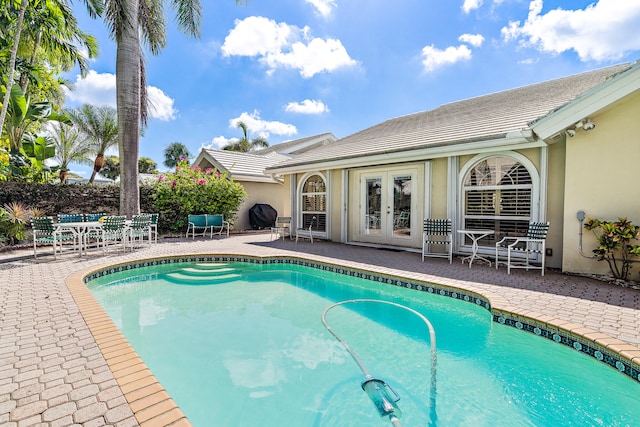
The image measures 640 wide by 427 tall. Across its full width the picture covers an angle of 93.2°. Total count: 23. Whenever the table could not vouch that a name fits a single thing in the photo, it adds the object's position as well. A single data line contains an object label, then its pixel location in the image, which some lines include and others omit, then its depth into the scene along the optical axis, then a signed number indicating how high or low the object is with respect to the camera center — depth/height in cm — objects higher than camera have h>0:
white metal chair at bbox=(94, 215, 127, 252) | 893 -76
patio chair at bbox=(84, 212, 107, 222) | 1043 -43
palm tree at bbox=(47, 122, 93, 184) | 2591 +534
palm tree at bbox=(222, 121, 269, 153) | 3719 +802
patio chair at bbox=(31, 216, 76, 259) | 834 -68
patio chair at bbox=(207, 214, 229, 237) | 1398 -70
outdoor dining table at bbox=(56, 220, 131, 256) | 845 -56
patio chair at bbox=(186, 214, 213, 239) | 1361 -72
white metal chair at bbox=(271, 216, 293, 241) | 1292 -105
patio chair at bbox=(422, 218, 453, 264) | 840 -68
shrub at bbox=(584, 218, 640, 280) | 581 -69
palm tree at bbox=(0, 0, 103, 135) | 887 +588
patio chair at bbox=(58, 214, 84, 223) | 982 -41
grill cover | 1727 -60
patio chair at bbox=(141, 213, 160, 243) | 1131 -59
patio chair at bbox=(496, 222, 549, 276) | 679 -97
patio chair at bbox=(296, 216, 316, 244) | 1202 -105
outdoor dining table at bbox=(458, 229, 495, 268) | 769 -84
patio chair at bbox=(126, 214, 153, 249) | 984 -66
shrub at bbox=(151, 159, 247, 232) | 1423 +52
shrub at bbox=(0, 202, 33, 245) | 1017 -54
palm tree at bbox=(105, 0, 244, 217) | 1145 +466
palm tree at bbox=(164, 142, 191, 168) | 4944 +859
